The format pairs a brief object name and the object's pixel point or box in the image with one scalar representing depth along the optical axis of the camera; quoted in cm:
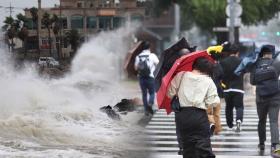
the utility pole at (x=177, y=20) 4671
